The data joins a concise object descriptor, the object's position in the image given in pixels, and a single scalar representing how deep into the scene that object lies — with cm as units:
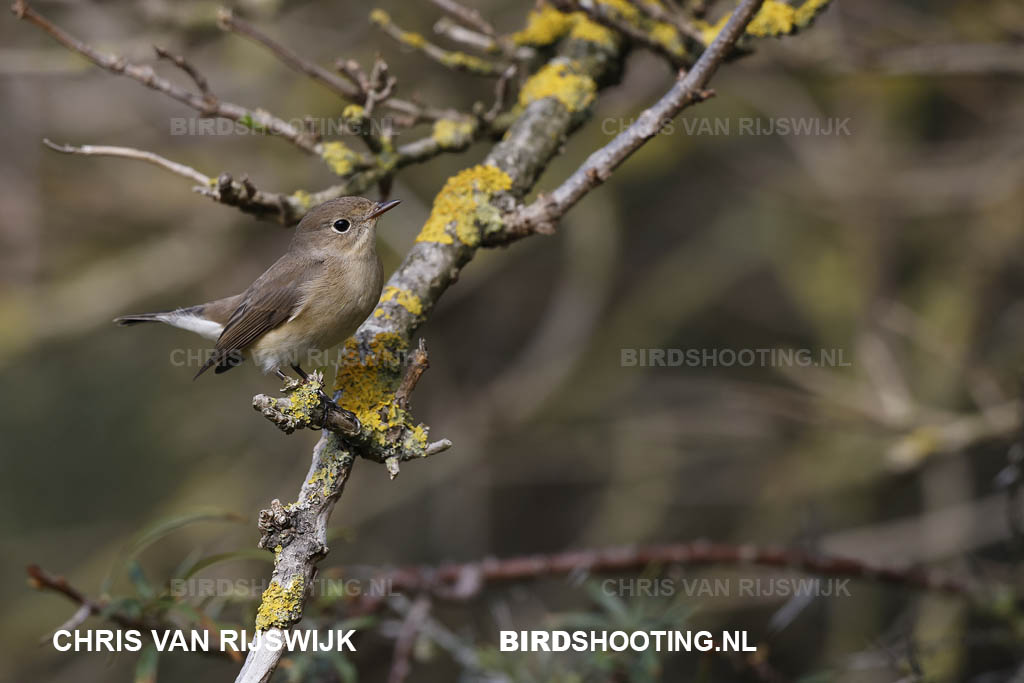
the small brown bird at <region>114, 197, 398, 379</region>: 675
